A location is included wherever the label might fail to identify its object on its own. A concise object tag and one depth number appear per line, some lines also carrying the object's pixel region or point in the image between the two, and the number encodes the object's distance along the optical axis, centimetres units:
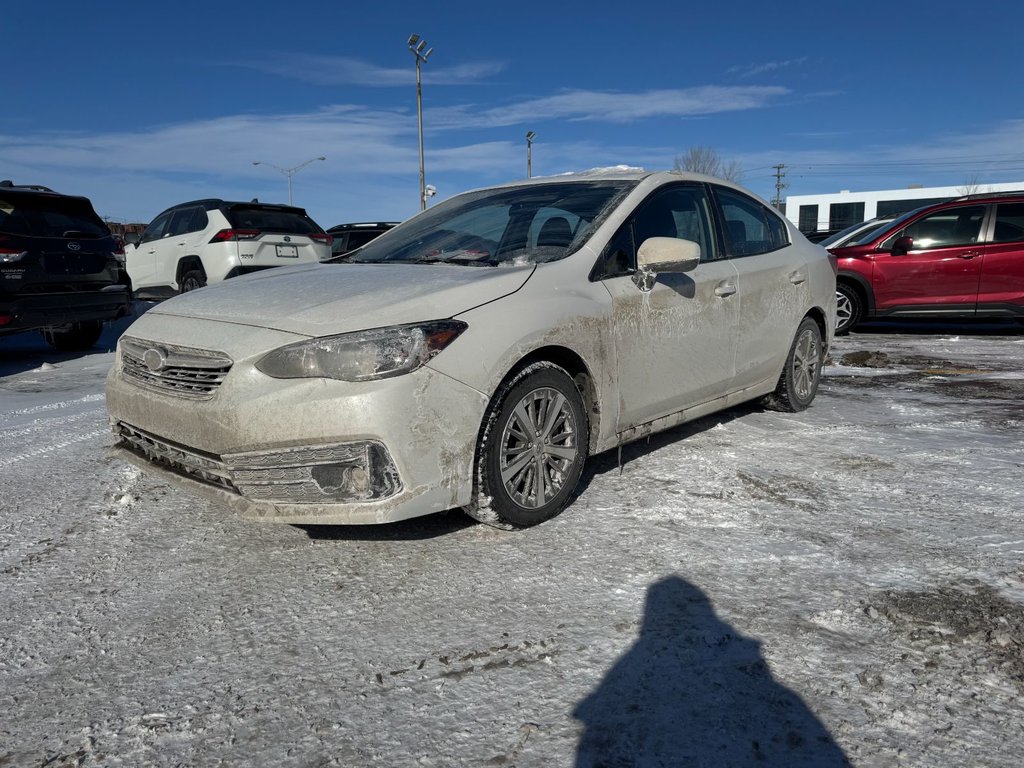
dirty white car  268
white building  6550
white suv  1061
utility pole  7200
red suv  927
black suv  693
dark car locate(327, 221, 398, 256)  1488
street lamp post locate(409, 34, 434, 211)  2859
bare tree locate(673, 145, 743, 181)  5135
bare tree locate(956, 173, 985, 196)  6931
